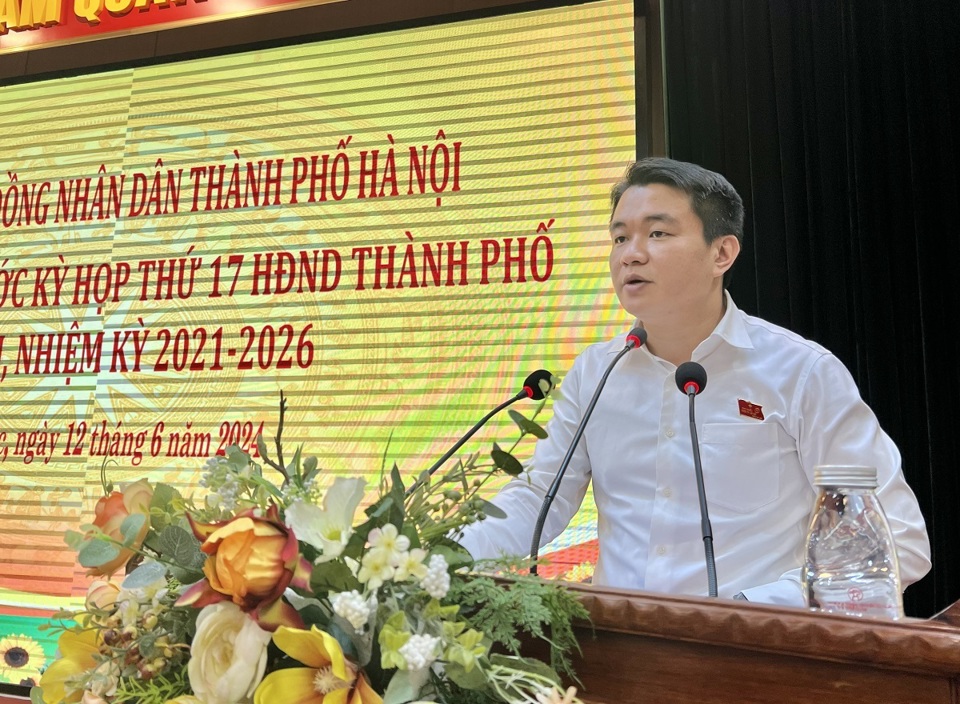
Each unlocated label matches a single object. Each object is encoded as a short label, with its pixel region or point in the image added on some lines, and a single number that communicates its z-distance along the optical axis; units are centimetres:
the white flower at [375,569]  62
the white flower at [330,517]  65
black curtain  250
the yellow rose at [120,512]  74
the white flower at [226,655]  63
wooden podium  72
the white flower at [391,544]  63
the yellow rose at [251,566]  62
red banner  355
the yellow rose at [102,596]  82
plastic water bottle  92
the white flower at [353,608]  61
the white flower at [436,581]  63
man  181
